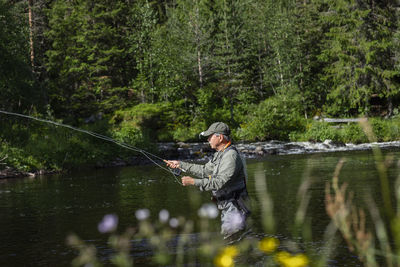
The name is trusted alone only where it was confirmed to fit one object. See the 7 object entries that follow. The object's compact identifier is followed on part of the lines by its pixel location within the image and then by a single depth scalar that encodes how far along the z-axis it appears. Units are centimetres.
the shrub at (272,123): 6570
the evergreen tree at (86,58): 8003
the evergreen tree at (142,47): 8633
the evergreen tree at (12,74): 5091
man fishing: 1078
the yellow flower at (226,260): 503
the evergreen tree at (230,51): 8050
